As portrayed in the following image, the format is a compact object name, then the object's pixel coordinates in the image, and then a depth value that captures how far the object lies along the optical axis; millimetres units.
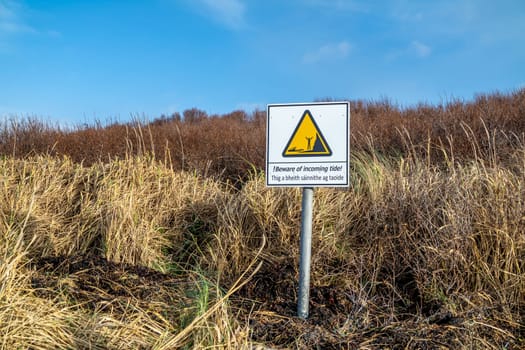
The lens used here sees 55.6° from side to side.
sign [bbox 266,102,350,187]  2836
